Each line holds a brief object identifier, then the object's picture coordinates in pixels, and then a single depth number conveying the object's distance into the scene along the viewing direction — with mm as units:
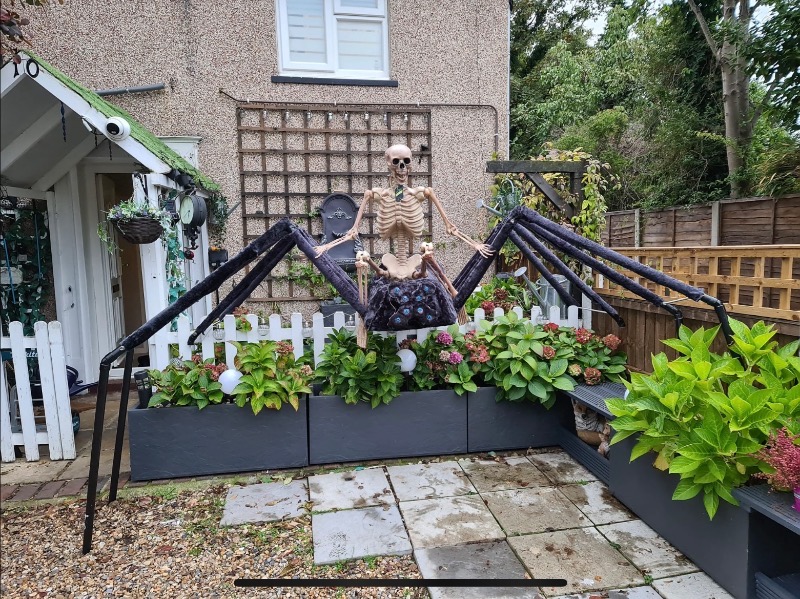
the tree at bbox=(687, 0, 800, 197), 6891
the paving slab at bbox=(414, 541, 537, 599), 2457
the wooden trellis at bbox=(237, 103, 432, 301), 6305
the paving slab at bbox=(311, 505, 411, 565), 2785
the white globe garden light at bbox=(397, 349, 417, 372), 3863
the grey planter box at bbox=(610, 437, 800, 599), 2305
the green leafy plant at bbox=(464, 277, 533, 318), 5286
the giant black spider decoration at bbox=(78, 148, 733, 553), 2814
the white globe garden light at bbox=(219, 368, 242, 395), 3574
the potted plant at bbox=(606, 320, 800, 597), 2346
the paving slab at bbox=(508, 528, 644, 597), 2516
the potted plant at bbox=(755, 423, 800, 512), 2117
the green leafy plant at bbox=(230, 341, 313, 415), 3604
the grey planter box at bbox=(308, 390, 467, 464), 3818
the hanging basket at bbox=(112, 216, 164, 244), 3693
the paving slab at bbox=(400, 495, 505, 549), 2895
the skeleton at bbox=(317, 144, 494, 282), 2938
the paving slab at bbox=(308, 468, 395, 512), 3303
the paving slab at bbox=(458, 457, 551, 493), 3521
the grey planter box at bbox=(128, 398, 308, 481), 3621
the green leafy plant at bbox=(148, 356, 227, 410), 3633
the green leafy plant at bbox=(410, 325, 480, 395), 3928
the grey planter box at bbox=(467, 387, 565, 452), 3990
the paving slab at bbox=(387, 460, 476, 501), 3416
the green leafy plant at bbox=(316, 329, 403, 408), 3787
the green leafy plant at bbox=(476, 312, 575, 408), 3871
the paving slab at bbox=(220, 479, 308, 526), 3168
